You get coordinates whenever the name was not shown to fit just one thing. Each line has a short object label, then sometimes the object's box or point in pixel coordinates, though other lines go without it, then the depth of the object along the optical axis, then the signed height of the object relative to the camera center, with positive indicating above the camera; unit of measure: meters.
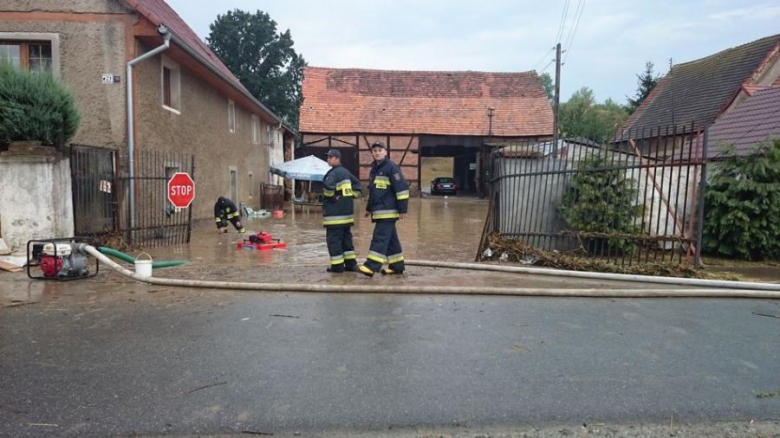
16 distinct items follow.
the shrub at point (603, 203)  8.39 -0.27
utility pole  27.14 +5.22
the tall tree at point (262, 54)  48.44 +11.21
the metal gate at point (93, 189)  8.74 -0.28
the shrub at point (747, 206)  9.31 -0.28
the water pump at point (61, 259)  6.66 -1.09
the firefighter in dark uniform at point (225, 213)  12.75 -0.86
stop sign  10.12 -0.28
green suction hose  7.17 -1.11
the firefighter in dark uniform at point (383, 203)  6.94 -0.29
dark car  34.06 -0.25
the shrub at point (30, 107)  8.02 +0.97
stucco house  8.05 +2.02
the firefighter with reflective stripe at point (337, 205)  7.05 -0.34
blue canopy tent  19.84 +0.35
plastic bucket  6.70 -1.17
